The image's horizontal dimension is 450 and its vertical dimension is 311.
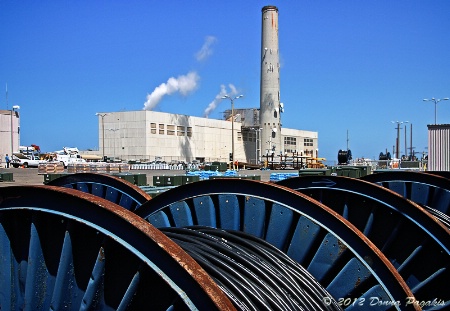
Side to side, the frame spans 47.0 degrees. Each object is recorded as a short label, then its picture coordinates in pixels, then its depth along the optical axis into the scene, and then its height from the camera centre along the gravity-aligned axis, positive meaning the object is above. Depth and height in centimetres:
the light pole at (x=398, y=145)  9988 +184
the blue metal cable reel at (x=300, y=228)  488 -73
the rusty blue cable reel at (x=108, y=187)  762 -47
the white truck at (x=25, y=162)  6694 -64
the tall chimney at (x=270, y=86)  7931 +1089
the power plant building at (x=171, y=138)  8200 +312
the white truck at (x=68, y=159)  6794 -30
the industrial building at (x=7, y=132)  8351 +411
